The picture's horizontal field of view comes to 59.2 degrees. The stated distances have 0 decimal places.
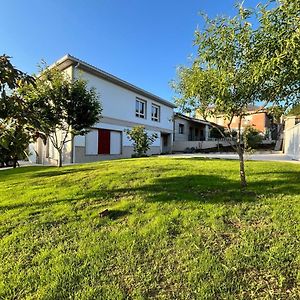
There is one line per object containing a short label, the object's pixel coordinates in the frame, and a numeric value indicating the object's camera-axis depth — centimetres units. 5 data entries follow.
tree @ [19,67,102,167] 1183
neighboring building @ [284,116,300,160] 1483
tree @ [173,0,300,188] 353
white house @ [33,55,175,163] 1718
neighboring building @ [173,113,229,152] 3306
